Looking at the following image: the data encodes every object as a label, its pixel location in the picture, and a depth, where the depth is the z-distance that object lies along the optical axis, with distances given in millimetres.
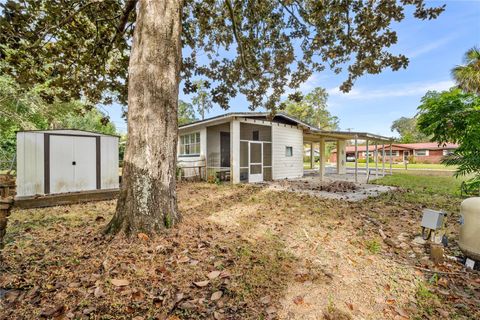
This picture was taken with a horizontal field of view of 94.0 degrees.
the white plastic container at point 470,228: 3018
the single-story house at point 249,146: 11719
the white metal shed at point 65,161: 6473
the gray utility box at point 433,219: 3537
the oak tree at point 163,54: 3219
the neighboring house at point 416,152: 37344
